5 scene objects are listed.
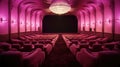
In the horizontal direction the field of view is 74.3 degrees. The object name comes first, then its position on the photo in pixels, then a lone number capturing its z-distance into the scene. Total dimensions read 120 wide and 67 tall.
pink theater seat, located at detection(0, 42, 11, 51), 3.26
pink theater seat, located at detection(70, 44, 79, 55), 3.14
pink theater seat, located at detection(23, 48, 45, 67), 1.61
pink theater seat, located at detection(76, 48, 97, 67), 1.86
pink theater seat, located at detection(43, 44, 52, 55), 3.12
